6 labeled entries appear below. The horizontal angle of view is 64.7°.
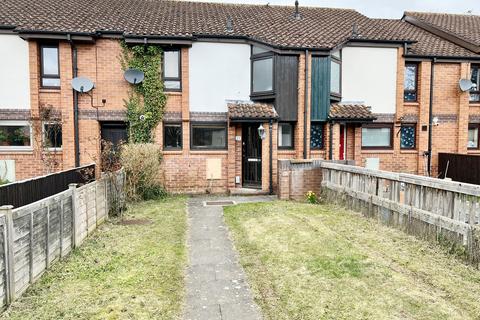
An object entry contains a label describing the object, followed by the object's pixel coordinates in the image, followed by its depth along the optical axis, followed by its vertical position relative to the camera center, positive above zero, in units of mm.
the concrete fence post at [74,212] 6652 -1204
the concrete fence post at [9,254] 4332 -1271
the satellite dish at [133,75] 13555 +2470
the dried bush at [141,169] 11086 -767
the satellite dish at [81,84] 13398 +2126
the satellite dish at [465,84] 15953 +2494
